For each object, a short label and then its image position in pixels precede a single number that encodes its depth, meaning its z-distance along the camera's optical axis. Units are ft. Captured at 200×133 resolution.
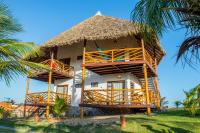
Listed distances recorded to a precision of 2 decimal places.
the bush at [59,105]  31.93
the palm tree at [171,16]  6.90
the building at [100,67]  31.81
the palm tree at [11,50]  9.61
